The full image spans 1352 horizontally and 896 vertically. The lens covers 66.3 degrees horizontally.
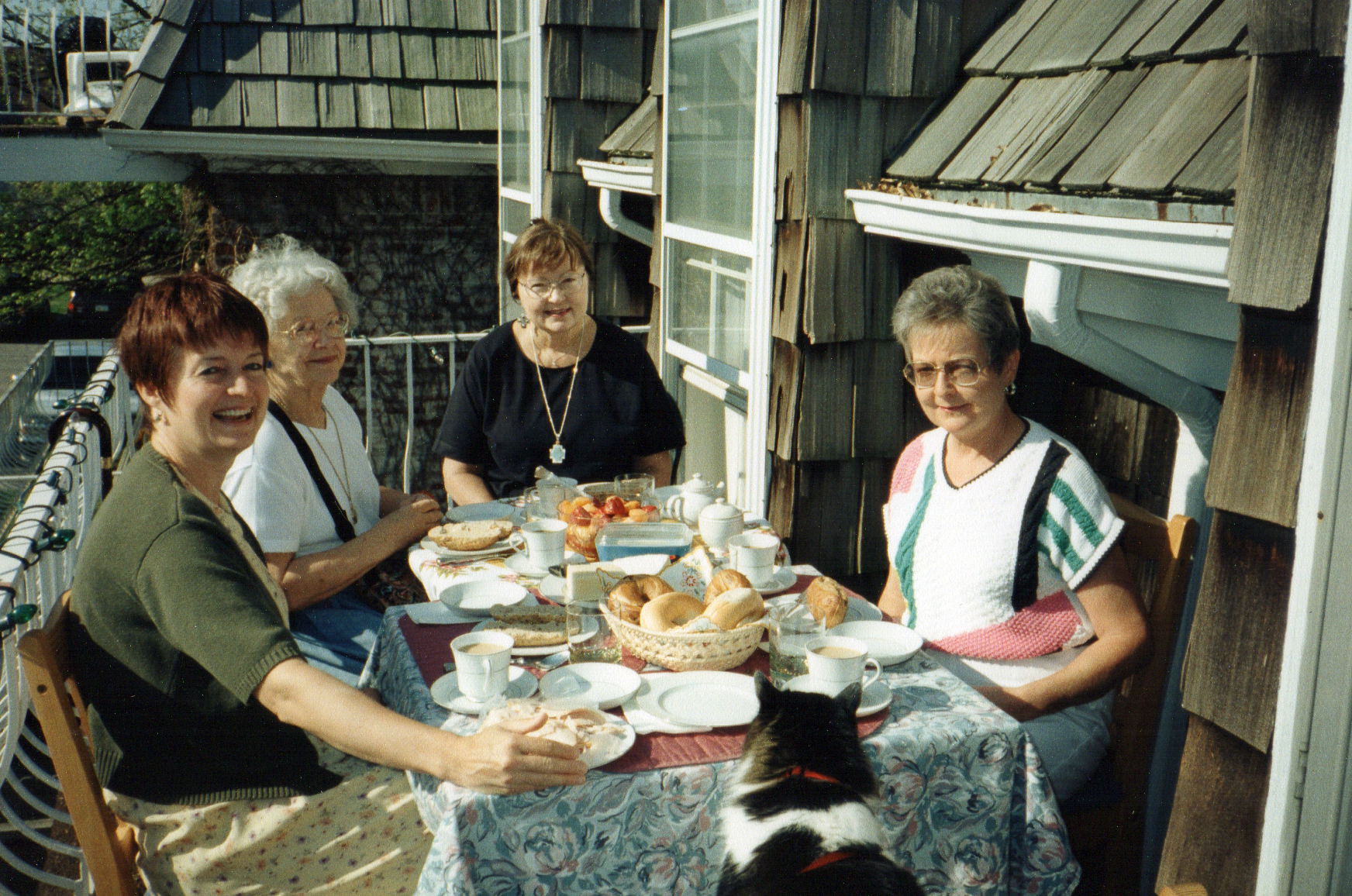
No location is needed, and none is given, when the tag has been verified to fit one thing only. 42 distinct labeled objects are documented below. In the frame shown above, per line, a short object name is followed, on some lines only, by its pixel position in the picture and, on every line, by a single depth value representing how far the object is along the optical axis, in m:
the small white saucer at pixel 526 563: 2.59
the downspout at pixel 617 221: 5.07
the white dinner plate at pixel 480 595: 2.28
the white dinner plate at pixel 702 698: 1.81
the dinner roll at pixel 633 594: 2.04
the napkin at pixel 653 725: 1.78
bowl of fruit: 2.74
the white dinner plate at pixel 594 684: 1.86
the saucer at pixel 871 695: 1.83
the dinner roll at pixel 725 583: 2.13
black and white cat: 1.45
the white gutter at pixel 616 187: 4.78
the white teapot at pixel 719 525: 2.71
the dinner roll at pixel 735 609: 1.99
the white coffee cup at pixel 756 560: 2.43
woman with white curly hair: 2.66
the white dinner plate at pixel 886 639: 2.07
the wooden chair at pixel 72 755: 1.73
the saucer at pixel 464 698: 1.83
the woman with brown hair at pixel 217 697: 1.66
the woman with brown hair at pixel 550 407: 3.59
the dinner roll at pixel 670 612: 2.01
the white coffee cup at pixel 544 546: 2.58
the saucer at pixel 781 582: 2.48
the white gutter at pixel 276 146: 6.21
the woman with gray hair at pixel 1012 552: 2.21
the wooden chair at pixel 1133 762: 2.32
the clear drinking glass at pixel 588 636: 2.06
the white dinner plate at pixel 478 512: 3.10
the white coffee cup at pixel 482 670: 1.82
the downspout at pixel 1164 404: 2.26
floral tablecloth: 1.58
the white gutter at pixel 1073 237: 1.83
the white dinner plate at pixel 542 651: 2.08
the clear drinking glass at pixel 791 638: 1.95
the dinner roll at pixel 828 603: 2.20
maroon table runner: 1.69
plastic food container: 2.68
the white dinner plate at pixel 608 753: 1.66
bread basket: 1.97
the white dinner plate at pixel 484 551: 2.70
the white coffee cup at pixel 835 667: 1.84
